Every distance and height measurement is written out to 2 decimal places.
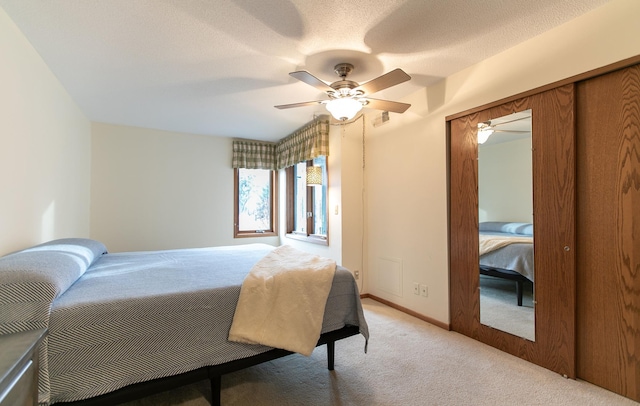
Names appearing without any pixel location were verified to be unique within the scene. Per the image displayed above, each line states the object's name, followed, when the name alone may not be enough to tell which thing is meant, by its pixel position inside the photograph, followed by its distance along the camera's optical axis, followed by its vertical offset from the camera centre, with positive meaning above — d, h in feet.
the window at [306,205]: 13.14 -0.14
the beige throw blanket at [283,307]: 5.04 -1.94
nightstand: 2.70 -1.65
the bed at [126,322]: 3.82 -1.85
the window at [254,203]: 15.61 +0.00
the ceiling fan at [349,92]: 6.25 +2.66
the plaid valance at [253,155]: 15.12 +2.61
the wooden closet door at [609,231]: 5.38 -0.63
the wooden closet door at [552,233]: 6.14 -0.73
